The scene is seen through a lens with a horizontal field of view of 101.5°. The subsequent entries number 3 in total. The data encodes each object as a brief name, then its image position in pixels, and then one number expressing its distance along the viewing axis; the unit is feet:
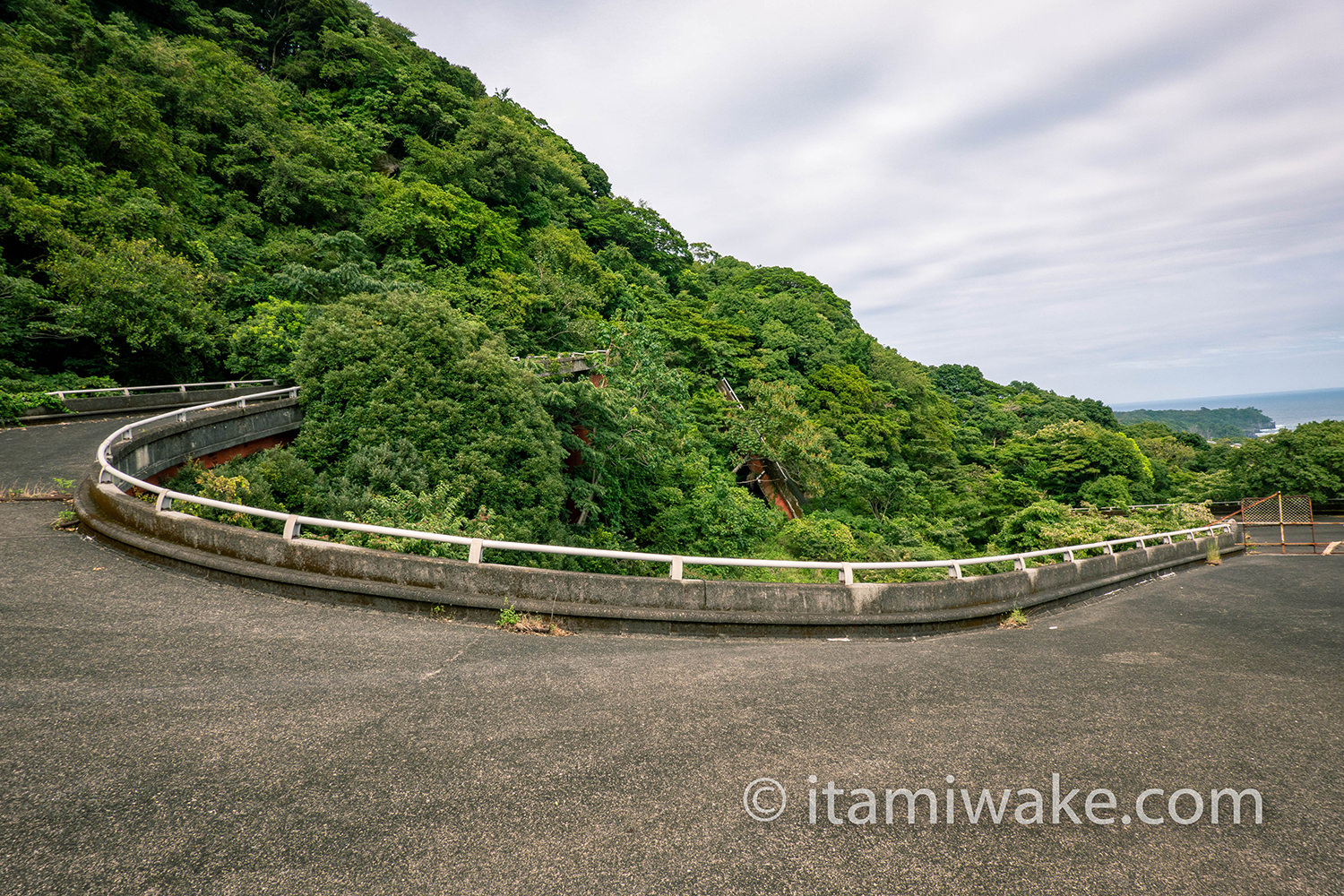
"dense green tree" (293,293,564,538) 39.37
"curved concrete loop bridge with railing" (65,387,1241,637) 17.78
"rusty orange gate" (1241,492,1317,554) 67.10
